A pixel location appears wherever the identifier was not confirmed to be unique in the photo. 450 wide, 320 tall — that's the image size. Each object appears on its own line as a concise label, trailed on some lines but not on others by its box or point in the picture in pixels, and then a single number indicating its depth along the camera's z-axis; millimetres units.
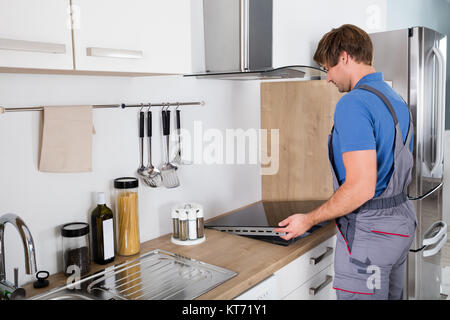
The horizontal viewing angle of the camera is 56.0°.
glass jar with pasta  1622
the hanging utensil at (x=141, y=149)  1729
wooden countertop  1360
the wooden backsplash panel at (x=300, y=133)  2218
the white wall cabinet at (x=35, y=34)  1012
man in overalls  1485
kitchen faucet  1160
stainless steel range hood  1859
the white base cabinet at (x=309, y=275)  1622
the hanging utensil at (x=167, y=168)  1826
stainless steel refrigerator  2453
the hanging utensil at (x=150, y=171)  1755
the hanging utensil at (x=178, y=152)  1889
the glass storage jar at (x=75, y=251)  1448
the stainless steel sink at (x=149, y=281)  1329
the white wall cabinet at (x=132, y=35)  1164
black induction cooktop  1806
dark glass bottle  1532
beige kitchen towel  1413
